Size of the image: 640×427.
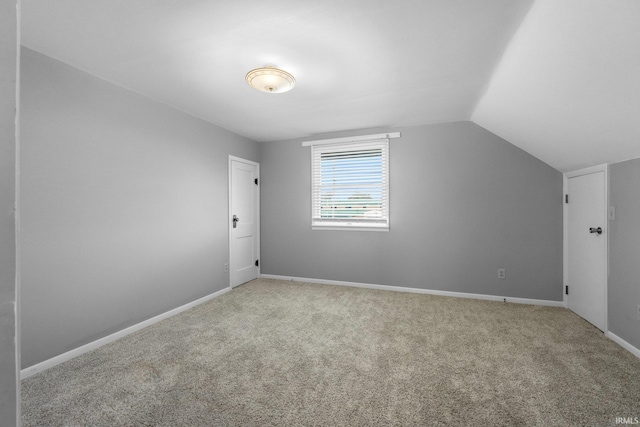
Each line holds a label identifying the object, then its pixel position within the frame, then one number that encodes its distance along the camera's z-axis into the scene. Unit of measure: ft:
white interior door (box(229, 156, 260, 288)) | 13.61
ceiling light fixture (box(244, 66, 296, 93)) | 7.26
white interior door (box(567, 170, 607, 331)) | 8.64
